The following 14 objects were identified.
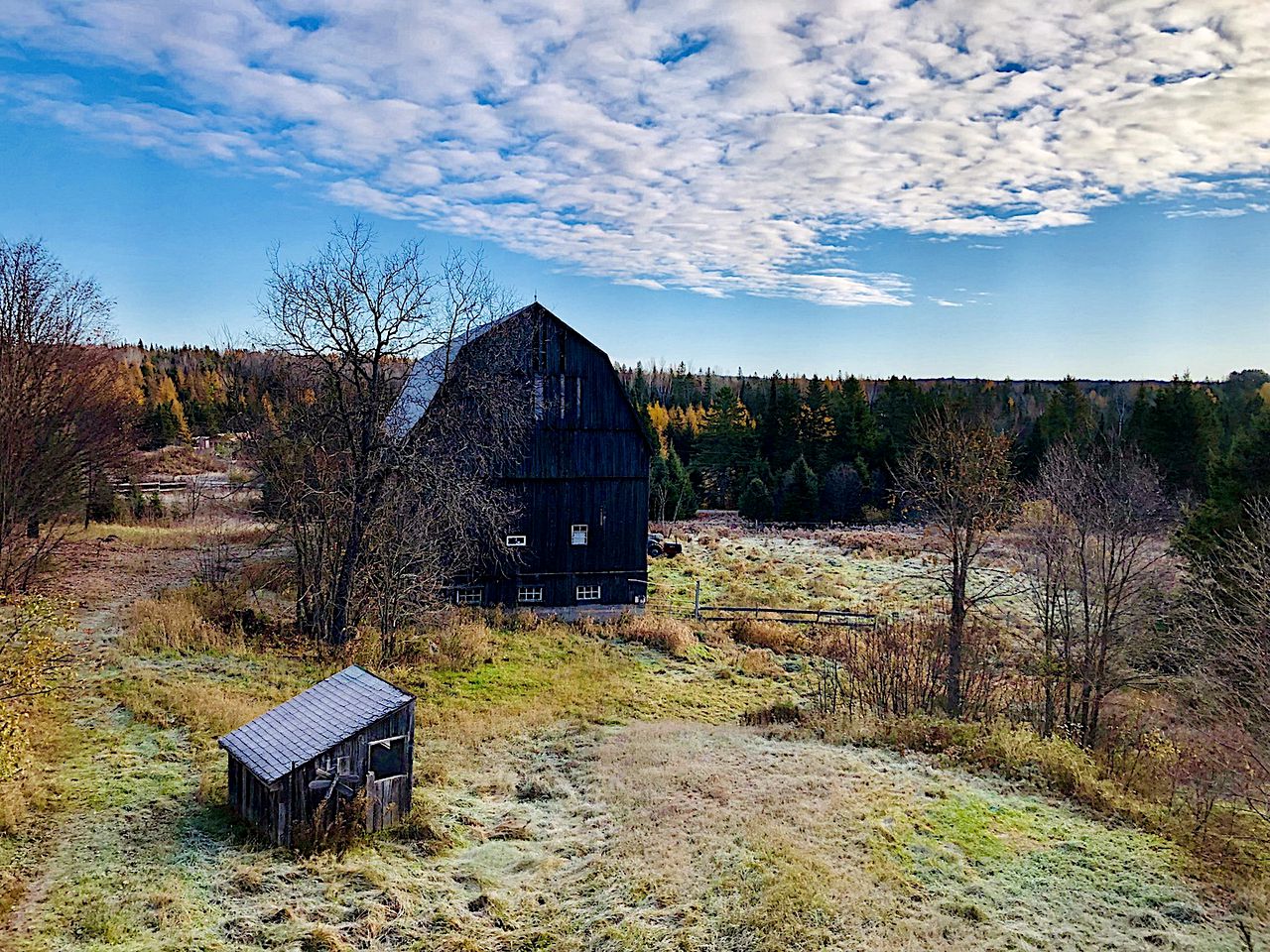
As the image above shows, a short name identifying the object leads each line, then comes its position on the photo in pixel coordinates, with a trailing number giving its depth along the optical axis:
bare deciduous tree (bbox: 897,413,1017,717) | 18.03
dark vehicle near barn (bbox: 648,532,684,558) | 41.19
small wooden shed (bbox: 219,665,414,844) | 9.88
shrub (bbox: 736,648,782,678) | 22.52
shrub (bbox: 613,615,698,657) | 23.81
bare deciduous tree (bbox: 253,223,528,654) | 18.88
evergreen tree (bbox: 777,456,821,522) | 60.06
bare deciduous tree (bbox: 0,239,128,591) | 22.09
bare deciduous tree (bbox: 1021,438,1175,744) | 17.64
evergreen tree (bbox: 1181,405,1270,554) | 22.56
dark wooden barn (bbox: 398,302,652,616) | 25.38
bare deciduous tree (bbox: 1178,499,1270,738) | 13.64
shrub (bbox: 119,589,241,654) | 17.66
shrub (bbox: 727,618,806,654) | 25.62
